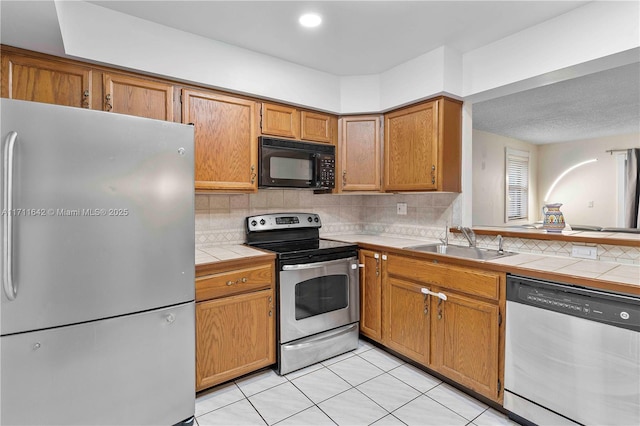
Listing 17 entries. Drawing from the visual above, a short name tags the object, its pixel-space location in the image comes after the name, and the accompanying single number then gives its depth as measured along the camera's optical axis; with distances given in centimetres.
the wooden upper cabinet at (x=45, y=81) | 167
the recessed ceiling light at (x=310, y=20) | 194
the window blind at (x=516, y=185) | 327
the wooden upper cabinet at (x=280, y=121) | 253
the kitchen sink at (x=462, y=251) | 232
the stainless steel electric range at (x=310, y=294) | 226
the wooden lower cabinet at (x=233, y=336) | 196
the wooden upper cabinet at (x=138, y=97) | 192
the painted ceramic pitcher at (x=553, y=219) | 216
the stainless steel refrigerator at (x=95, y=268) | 127
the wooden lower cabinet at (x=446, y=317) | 183
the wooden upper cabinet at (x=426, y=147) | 245
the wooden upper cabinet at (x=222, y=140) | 221
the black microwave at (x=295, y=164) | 250
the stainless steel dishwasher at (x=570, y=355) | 139
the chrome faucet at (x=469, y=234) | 242
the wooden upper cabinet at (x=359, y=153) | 291
